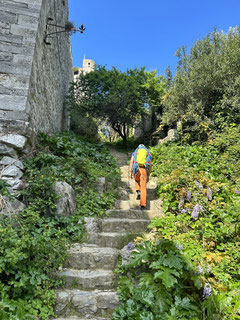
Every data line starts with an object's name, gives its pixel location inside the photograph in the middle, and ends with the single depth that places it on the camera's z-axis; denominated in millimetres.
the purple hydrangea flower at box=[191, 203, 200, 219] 3684
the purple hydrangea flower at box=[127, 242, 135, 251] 3275
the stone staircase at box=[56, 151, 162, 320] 2709
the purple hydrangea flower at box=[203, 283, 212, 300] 2514
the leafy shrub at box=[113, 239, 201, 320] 2369
